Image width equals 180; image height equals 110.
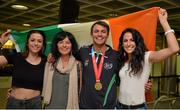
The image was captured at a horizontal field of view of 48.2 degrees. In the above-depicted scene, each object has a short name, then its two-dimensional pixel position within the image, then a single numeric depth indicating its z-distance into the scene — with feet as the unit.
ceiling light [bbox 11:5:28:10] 19.15
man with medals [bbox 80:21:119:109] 5.85
